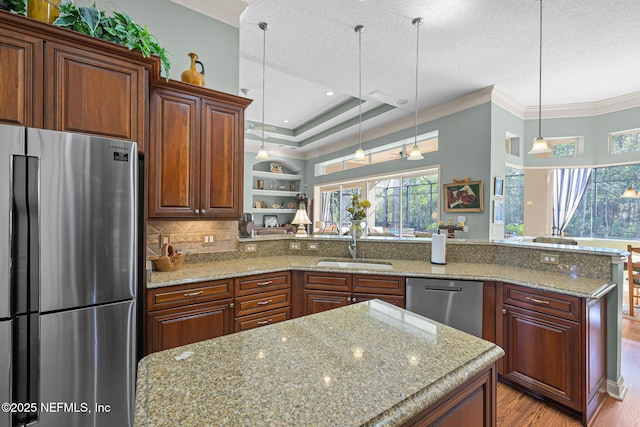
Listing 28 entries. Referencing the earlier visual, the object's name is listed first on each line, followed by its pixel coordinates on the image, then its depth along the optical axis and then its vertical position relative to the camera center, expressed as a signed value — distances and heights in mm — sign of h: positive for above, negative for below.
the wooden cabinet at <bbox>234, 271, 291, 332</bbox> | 2328 -750
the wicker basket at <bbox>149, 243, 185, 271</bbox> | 2289 -393
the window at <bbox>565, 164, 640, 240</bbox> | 5082 +139
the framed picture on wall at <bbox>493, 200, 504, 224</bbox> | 4366 +50
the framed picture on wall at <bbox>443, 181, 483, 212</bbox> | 4410 +294
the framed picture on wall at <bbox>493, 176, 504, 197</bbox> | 4324 +450
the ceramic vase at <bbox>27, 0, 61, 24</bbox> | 1613 +1173
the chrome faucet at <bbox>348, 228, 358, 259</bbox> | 2969 -349
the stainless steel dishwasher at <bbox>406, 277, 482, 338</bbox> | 2285 -718
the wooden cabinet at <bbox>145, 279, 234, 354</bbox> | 1955 -750
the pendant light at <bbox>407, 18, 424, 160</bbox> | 2816 +1936
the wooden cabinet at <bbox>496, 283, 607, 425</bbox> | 1882 -947
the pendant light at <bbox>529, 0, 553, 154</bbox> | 3154 +783
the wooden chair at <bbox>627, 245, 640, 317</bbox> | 3625 -793
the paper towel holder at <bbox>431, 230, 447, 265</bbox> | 2734 -407
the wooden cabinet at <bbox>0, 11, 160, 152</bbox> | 1516 +780
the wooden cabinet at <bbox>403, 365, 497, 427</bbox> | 778 -586
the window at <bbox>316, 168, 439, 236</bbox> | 5531 +301
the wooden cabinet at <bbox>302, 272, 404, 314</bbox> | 2408 -664
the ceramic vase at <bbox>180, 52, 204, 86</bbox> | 2428 +1191
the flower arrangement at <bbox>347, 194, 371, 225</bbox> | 2957 +29
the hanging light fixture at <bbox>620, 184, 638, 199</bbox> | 4902 +394
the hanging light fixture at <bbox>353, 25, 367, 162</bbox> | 2967 +1946
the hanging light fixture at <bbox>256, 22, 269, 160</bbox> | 2939 +1969
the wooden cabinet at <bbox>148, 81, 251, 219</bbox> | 2273 +524
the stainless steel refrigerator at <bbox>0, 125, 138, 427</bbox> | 1320 -341
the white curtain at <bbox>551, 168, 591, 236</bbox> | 5582 +455
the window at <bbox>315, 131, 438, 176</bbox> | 5508 +1401
